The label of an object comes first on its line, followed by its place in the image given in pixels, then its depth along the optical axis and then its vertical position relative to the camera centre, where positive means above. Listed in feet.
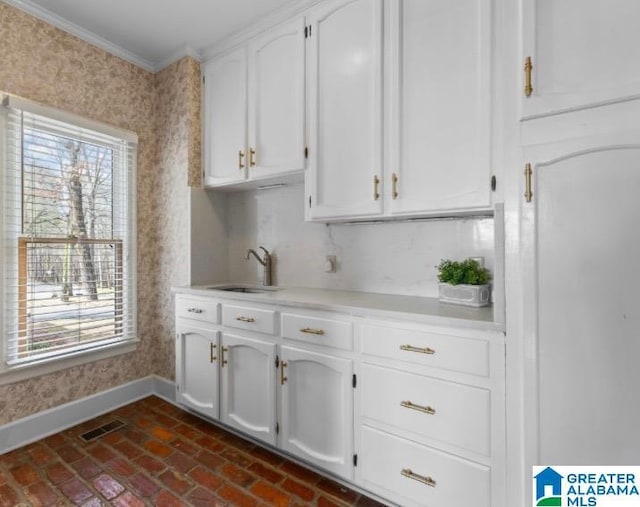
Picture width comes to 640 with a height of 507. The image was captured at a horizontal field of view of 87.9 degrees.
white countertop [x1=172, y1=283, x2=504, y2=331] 4.43 -0.88
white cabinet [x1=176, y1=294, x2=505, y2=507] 4.24 -2.28
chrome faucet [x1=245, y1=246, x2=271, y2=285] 8.62 -0.38
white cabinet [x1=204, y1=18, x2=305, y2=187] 6.90 +3.27
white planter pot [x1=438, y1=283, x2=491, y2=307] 5.35 -0.71
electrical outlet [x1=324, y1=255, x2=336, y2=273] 7.61 -0.27
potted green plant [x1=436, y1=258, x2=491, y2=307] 5.38 -0.53
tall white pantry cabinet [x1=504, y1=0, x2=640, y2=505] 3.25 +0.16
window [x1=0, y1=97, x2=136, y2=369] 6.71 +0.44
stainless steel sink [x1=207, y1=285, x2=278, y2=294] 8.31 -0.92
